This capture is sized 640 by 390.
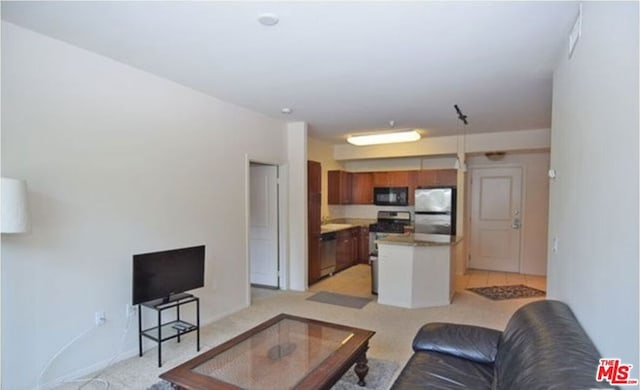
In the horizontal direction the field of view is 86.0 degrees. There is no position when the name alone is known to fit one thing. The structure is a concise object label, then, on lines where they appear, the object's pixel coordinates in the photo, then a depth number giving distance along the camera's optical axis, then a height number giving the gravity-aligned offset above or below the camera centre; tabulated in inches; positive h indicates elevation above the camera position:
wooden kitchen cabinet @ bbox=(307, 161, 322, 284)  219.8 -21.5
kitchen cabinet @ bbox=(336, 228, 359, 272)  259.9 -50.7
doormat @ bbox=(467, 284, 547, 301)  201.1 -65.2
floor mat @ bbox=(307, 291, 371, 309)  184.9 -64.8
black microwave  285.6 -9.9
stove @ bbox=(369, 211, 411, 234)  281.4 -31.7
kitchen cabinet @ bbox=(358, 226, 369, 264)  292.4 -52.1
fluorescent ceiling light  204.8 +29.1
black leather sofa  54.1 -35.4
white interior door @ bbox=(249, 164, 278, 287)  213.9 -24.5
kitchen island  180.2 -46.9
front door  263.0 -26.1
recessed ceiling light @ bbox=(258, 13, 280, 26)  86.5 +42.2
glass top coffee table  77.3 -45.2
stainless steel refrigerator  255.8 -19.4
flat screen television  115.6 -32.5
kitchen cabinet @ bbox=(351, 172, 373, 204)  303.4 -3.4
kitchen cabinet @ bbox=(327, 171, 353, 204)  290.5 -2.1
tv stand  118.4 -53.4
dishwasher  236.5 -49.1
